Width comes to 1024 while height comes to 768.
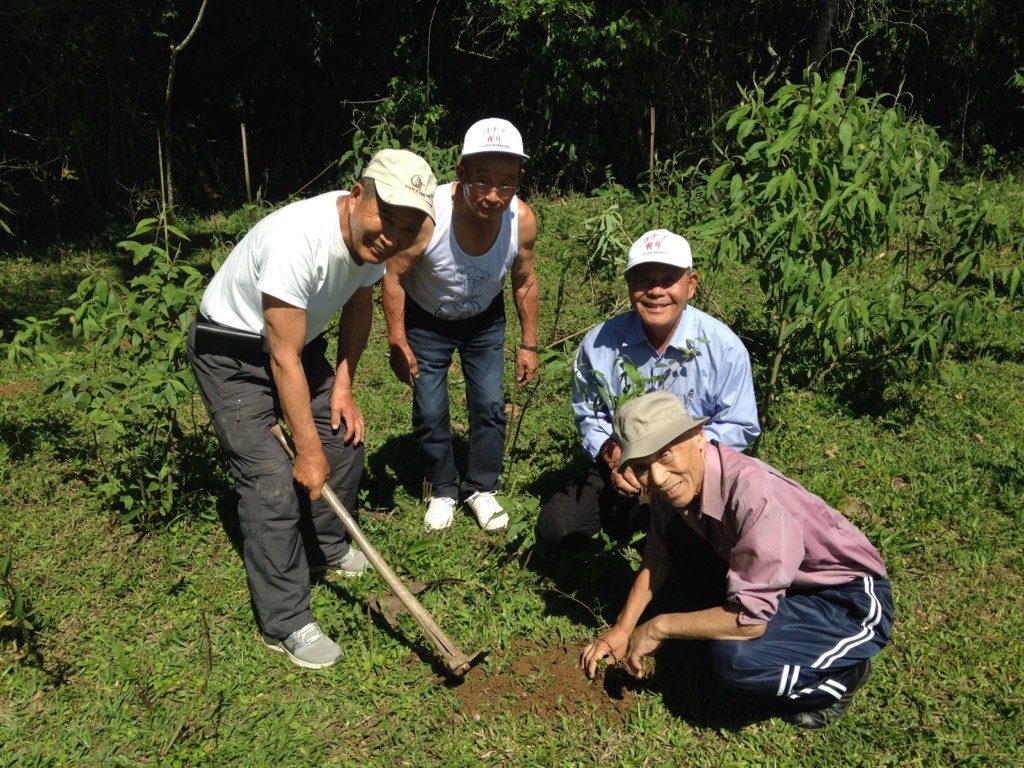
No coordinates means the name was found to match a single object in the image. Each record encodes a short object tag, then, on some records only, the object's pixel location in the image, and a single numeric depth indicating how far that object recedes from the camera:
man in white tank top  3.43
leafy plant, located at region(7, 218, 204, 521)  3.58
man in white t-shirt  2.85
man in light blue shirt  3.16
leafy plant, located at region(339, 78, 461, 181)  6.87
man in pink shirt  2.56
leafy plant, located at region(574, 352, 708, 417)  3.12
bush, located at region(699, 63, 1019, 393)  3.70
